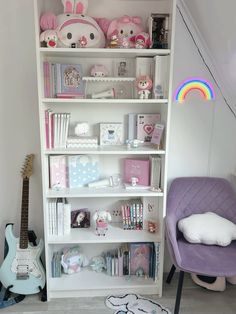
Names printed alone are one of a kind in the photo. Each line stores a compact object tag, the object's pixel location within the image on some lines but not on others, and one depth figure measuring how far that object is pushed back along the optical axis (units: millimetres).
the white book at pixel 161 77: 1875
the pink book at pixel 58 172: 2012
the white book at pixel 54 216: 2037
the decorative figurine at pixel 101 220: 2076
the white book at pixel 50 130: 1937
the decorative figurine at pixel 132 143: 2033
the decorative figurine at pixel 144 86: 1896
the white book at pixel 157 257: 2090
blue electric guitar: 2062
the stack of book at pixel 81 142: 2002
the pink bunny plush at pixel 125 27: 1918
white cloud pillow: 1952
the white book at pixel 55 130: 1960
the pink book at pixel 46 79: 1884
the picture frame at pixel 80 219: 2213
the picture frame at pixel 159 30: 1874
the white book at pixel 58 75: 1932
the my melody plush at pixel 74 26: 1846
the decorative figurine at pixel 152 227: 2121
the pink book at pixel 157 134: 1979
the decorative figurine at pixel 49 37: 1771
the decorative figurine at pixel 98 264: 2273
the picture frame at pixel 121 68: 2047
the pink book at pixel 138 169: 2102
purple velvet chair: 1857
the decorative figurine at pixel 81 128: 2023
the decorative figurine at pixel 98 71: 1979
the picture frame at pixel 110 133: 2086
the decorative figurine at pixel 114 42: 1845
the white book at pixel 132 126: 2094
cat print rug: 1994
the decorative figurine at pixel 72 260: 2201
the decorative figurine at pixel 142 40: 1840
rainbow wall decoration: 2141
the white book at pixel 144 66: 1942
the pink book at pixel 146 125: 2084
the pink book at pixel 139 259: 2156
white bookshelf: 1861
